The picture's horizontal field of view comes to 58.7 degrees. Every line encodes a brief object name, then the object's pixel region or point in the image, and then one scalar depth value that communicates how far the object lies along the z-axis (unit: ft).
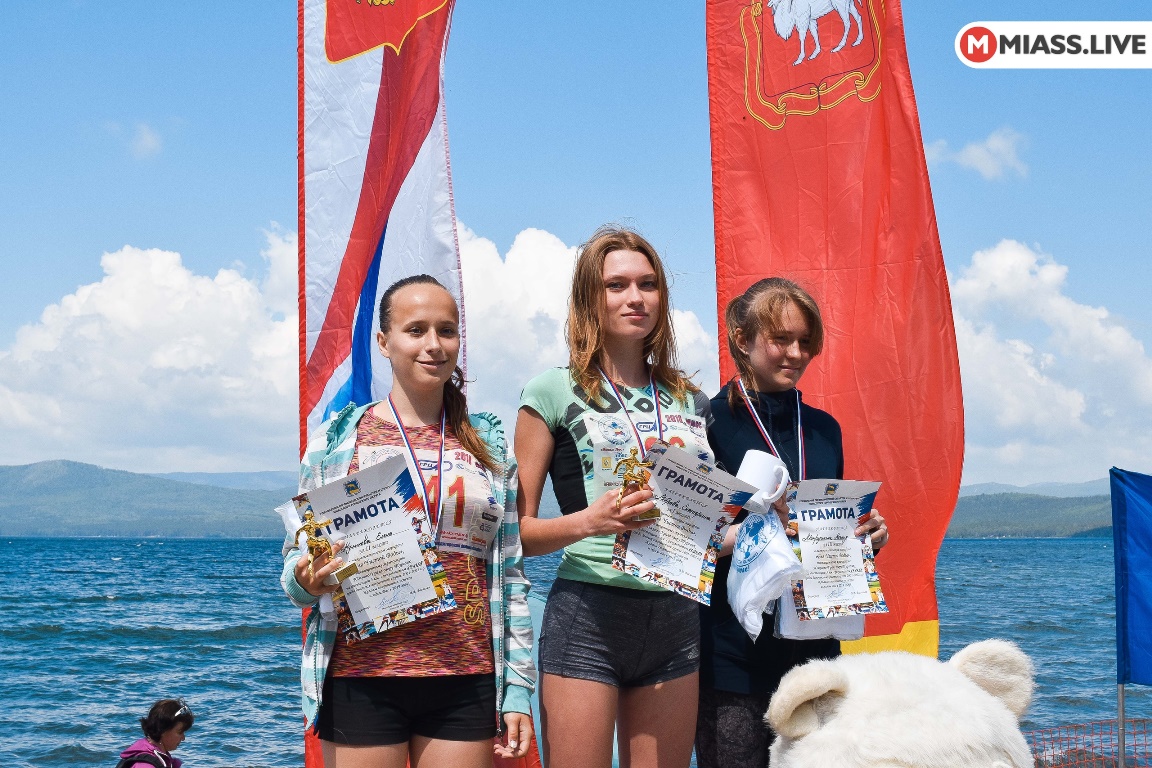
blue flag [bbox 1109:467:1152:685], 16.06
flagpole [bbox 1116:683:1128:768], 16.56
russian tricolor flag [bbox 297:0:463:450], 12.03
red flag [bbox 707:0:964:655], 12.96
